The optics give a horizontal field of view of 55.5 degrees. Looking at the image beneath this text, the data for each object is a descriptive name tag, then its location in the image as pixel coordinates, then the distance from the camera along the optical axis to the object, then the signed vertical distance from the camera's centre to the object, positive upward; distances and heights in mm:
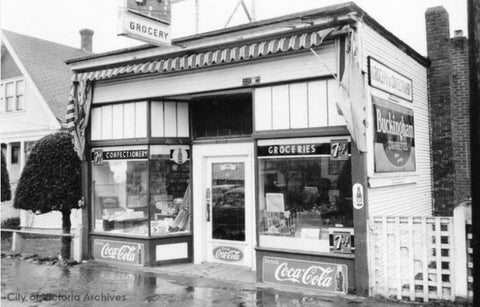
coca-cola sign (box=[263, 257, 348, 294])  7410 -1694
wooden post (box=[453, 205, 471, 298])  6496 -1147
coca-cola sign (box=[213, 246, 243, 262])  9586 -1663
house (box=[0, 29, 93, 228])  17438 +3084
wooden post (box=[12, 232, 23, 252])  12262 -1750
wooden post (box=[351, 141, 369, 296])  7168 -869
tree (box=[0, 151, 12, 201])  15688 -219
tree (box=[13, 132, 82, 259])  10969 -53
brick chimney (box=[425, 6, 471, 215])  11305 +1431
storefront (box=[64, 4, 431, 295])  7496 +577
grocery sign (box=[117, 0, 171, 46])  7445 +2660
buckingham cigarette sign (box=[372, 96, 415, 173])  7828 +668
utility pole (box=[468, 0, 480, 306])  4770 +573
